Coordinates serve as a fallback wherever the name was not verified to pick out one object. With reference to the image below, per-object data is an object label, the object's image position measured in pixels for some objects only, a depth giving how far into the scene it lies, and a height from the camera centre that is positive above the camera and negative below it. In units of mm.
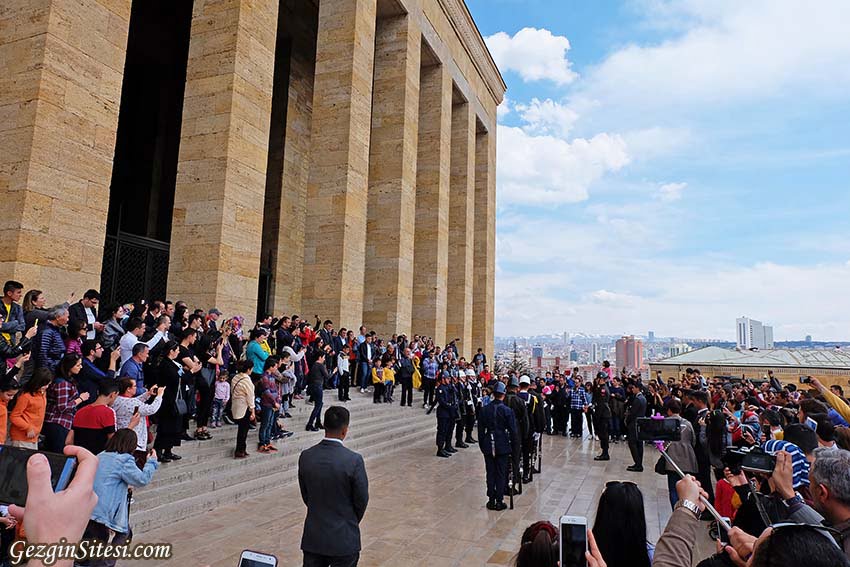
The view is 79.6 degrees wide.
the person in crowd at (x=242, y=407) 7781 -1214
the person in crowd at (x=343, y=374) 12484 -1056
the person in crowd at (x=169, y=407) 6859 -1119
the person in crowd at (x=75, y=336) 6539 -196
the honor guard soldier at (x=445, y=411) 11195 -1681
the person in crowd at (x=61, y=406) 5406 -915
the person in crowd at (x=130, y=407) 5352 -887
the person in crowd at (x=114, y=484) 3701 -1185
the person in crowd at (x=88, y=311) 7434 +144
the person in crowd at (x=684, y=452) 6516 -1403
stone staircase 6152 -2131
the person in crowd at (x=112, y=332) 7457 -148
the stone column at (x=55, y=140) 8312 +3102
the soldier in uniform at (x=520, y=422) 8041 -1413
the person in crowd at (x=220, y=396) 8383 -1150
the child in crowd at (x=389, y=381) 14000 -1340
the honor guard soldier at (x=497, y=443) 7441 -1553
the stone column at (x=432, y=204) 22203 +5805
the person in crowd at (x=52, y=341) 6125 -254
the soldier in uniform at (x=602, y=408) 12297 -1686
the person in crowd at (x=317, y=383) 10211 -1106
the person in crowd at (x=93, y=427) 4832 -997
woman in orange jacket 4975 -912
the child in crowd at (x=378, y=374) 13720 -1140
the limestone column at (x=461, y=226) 26062 +5699
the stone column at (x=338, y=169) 16078 +5263
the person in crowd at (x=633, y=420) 10766 -1825
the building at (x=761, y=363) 27203 -978
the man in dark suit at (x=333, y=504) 3541 -1226
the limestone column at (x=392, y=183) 18953 +5666
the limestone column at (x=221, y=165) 11402 +3720
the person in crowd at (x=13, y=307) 6332 +143
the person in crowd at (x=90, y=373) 6156 -623
